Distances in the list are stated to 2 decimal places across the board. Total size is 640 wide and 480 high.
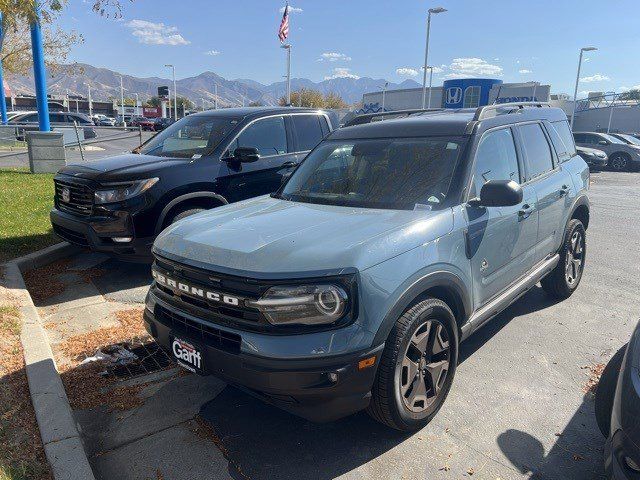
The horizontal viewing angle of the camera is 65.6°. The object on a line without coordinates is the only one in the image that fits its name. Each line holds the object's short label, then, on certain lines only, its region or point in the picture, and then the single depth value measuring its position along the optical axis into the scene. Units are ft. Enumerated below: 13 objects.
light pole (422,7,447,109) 96.63
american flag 103.55
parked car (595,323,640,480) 6.40
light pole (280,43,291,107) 133.11
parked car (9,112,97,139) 86.89
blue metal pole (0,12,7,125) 84.63
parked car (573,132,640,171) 70.44
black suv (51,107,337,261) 17.53
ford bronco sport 8.14
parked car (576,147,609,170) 66.18
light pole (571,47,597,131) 121.29
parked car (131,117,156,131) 146.90
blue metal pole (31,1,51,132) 40.24
